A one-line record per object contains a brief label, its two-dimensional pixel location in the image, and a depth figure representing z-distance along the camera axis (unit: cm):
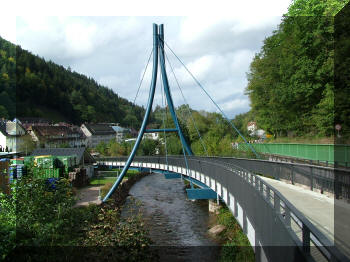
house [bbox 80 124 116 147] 12852
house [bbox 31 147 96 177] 4922
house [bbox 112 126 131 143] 14562
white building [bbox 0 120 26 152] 7166
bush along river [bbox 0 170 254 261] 1075
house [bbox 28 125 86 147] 9090
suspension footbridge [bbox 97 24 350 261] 510
